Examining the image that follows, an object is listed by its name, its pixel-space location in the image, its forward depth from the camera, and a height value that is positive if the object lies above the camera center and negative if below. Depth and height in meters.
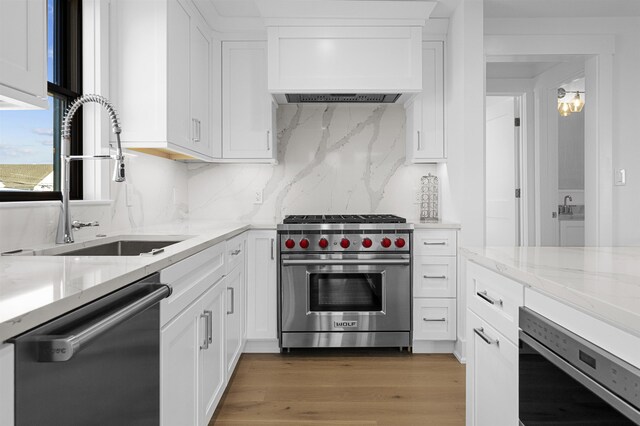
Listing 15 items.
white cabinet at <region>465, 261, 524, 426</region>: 1.34 -0.45
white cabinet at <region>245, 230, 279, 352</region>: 3.21 -0.55
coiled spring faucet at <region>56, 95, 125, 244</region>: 1.77 +0.21
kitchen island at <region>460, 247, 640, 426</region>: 0.87 -0.26
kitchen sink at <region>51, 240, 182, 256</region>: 2.14 -0.16
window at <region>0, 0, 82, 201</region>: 1.85 +0.37
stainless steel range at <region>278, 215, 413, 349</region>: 3.14 -0.50
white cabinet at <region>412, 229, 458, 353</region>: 3.19 -0.53
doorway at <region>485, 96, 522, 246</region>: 4.72 +0.47
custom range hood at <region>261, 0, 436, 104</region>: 3.15 +1.11
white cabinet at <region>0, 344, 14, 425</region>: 0.70 -0.27
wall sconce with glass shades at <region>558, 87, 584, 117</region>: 4.50 +1.07
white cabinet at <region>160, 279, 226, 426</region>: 1.50 -0.59
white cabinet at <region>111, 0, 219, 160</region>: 2.41 +0.77
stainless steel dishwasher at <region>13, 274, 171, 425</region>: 0.79 -0.32
